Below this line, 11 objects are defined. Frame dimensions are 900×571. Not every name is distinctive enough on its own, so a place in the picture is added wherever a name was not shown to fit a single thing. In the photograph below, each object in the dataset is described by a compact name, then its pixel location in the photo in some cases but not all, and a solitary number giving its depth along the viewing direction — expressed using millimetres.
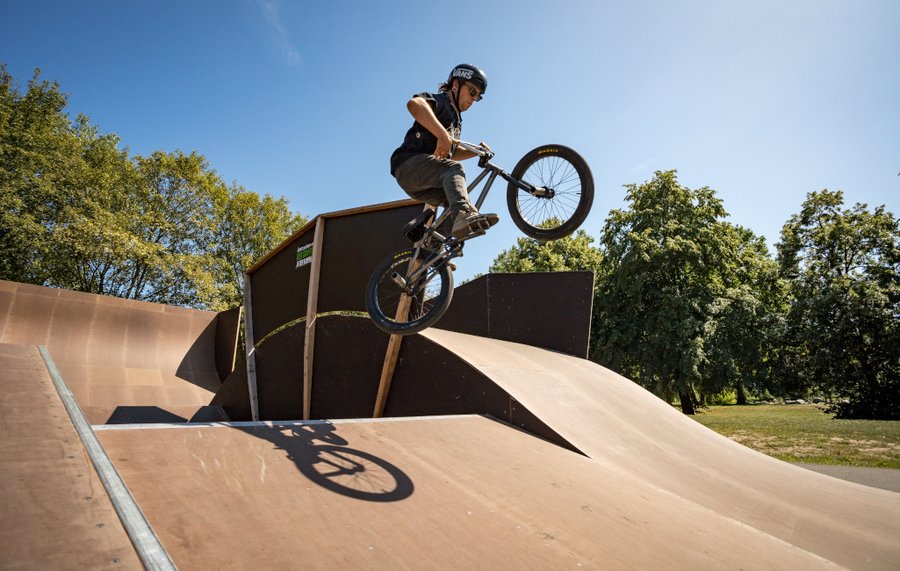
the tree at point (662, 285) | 21969
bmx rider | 4070
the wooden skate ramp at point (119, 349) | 11836
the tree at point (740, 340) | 21391
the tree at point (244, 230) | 33219
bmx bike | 4473
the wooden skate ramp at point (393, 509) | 1957
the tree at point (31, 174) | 21531
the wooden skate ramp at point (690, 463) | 3492
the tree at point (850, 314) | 20656
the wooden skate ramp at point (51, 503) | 1409
